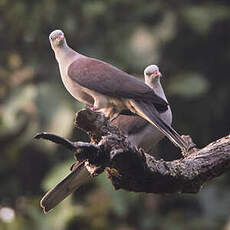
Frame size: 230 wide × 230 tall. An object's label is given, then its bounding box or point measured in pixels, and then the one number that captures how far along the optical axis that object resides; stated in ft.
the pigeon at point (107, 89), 31.19
